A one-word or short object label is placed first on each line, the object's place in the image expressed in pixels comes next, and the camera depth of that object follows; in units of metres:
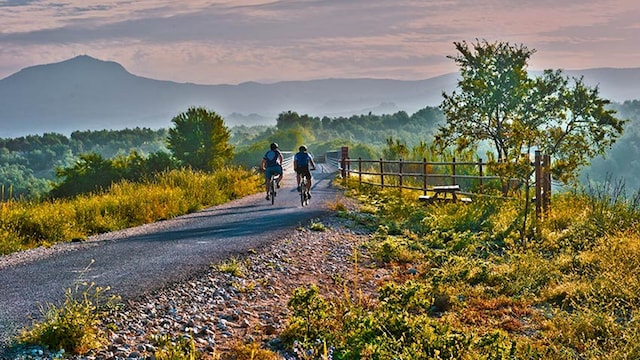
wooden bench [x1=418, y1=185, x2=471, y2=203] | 19.52
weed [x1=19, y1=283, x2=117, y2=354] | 6.33
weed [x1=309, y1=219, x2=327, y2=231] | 14.69
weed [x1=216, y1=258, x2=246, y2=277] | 9.73
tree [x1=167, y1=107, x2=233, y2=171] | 42.78
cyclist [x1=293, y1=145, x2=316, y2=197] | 18.83
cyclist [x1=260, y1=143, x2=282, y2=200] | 19.08
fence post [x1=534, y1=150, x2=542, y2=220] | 14.79
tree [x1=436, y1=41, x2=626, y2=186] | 25.28
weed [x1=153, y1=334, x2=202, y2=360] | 6.07
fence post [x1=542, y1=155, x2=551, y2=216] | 14.98
